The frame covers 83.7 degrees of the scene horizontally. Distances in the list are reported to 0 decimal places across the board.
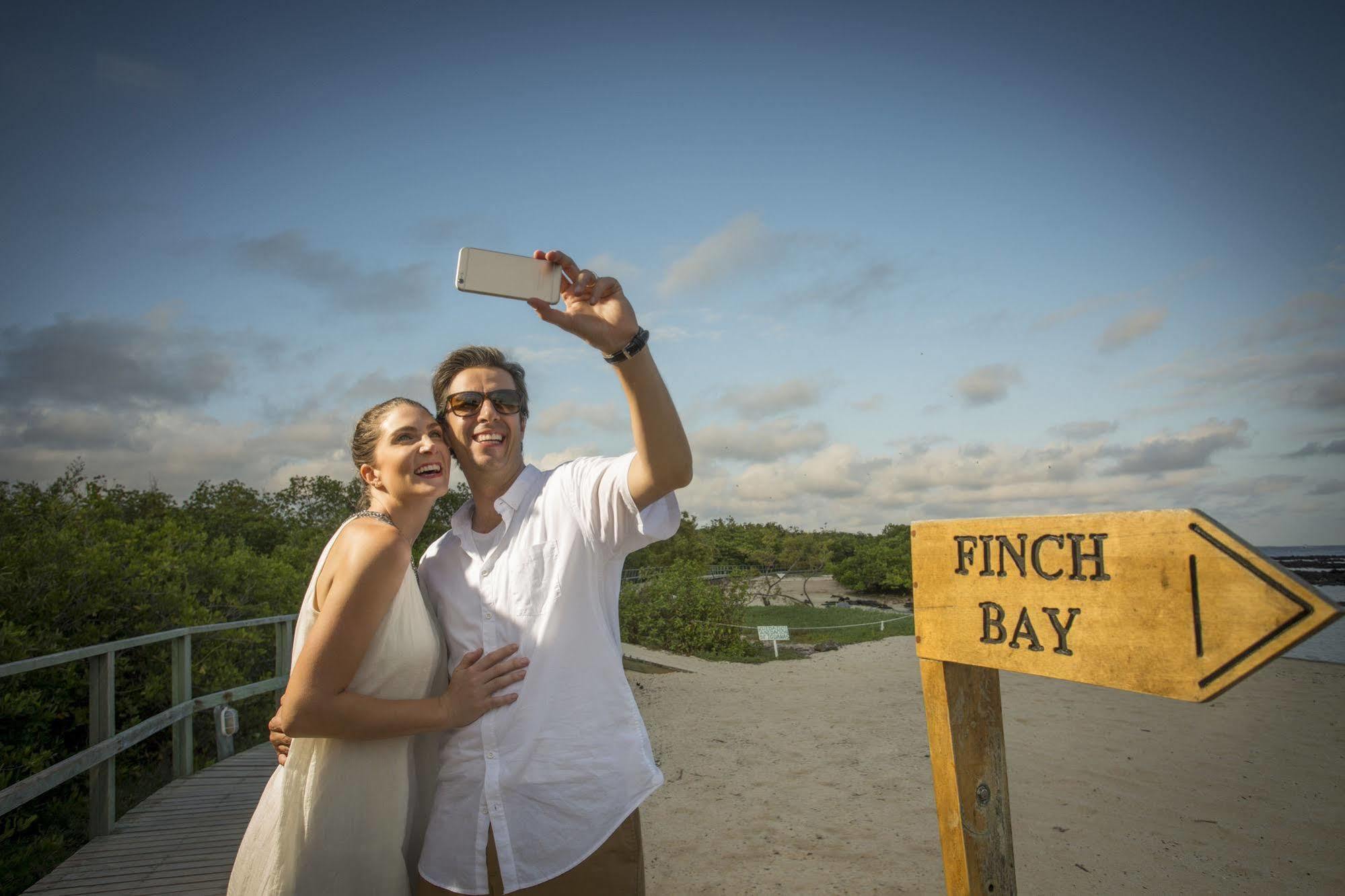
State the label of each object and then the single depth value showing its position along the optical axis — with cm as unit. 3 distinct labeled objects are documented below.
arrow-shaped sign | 149
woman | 188
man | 184
